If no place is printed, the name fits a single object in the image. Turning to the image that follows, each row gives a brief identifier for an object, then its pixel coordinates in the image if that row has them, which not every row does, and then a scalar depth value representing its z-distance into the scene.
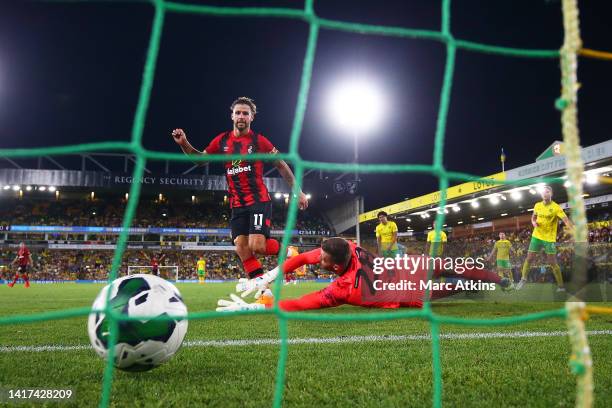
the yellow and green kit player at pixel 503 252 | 10.55
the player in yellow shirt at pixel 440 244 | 10.34
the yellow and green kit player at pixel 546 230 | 7.64
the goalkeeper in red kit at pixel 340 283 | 4.42
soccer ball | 2.12
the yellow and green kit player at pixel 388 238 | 10.64
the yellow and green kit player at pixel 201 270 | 24.21
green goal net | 1.37
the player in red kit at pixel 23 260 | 14.59
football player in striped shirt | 4.71
